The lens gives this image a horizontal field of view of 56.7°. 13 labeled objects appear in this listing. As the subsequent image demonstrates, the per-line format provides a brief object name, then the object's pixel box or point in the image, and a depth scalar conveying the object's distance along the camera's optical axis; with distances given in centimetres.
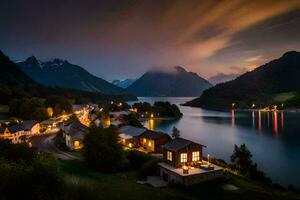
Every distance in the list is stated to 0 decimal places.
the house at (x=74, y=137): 5416
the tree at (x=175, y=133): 6844
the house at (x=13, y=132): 6486
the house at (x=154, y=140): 5675
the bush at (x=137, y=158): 4235
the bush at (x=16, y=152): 2795
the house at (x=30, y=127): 6875
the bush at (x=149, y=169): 3877
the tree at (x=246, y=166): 4184
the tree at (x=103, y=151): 3903
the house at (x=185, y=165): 3328
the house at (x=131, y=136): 6178
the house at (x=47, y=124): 8175
